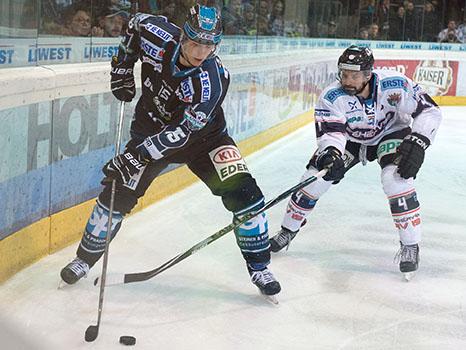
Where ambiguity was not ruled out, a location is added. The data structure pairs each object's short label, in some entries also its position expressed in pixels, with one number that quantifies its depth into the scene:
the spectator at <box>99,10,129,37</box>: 4.08
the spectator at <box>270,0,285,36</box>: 7.54
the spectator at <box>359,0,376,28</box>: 10.59
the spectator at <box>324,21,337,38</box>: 9.67
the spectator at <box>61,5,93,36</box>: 3.71
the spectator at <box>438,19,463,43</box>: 11.41
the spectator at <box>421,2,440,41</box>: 11.29
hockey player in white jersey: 3.39
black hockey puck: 2.56
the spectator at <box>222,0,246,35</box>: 5.93
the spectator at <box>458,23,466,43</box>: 11.50
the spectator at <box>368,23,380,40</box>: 10.74
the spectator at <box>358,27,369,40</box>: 10.57
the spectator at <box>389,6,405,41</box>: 11.02
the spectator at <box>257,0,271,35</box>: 7.07
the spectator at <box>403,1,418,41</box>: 11.16
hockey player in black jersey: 2.82
